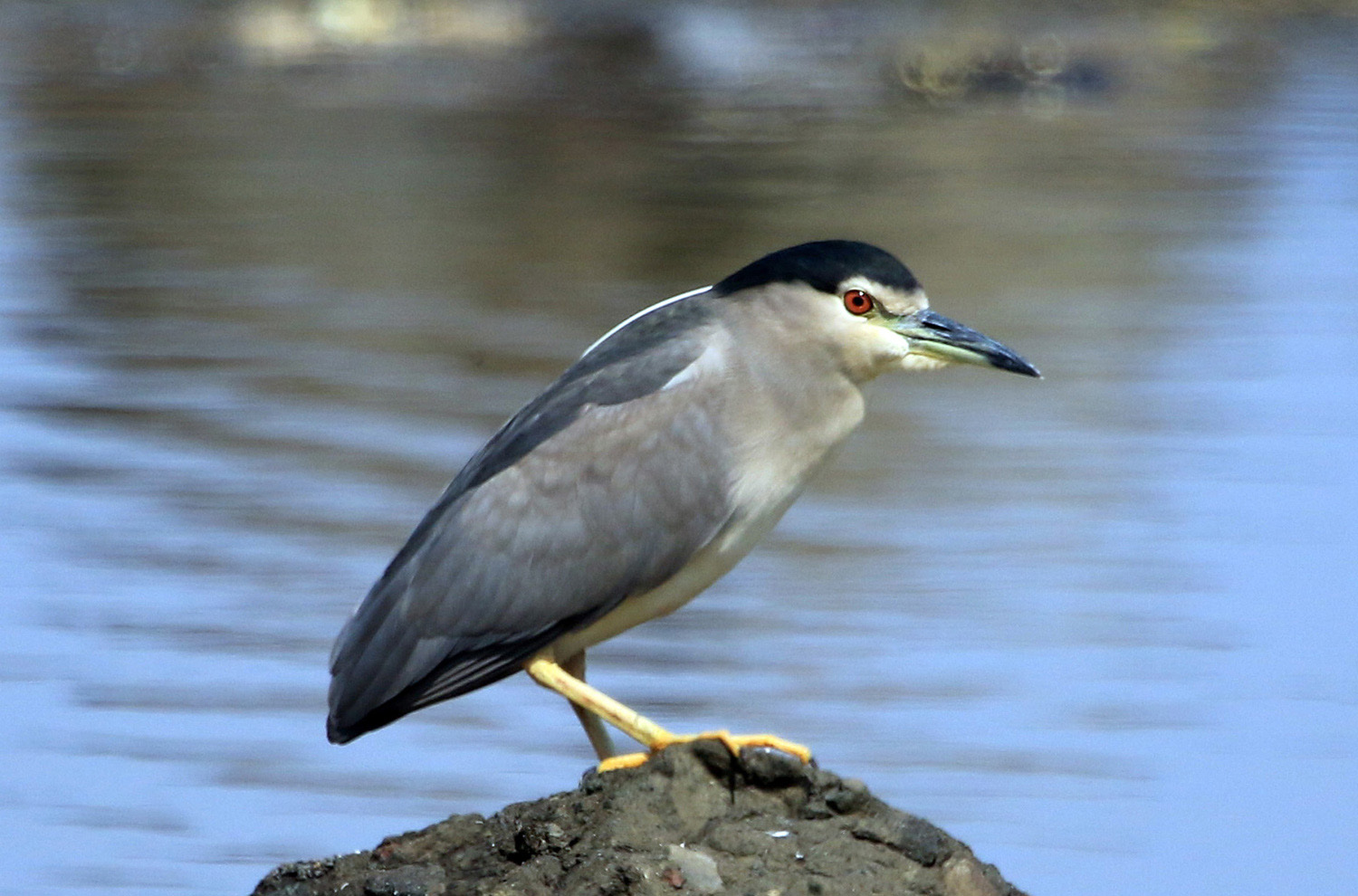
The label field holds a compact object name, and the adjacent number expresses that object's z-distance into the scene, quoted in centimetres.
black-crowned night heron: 1084
